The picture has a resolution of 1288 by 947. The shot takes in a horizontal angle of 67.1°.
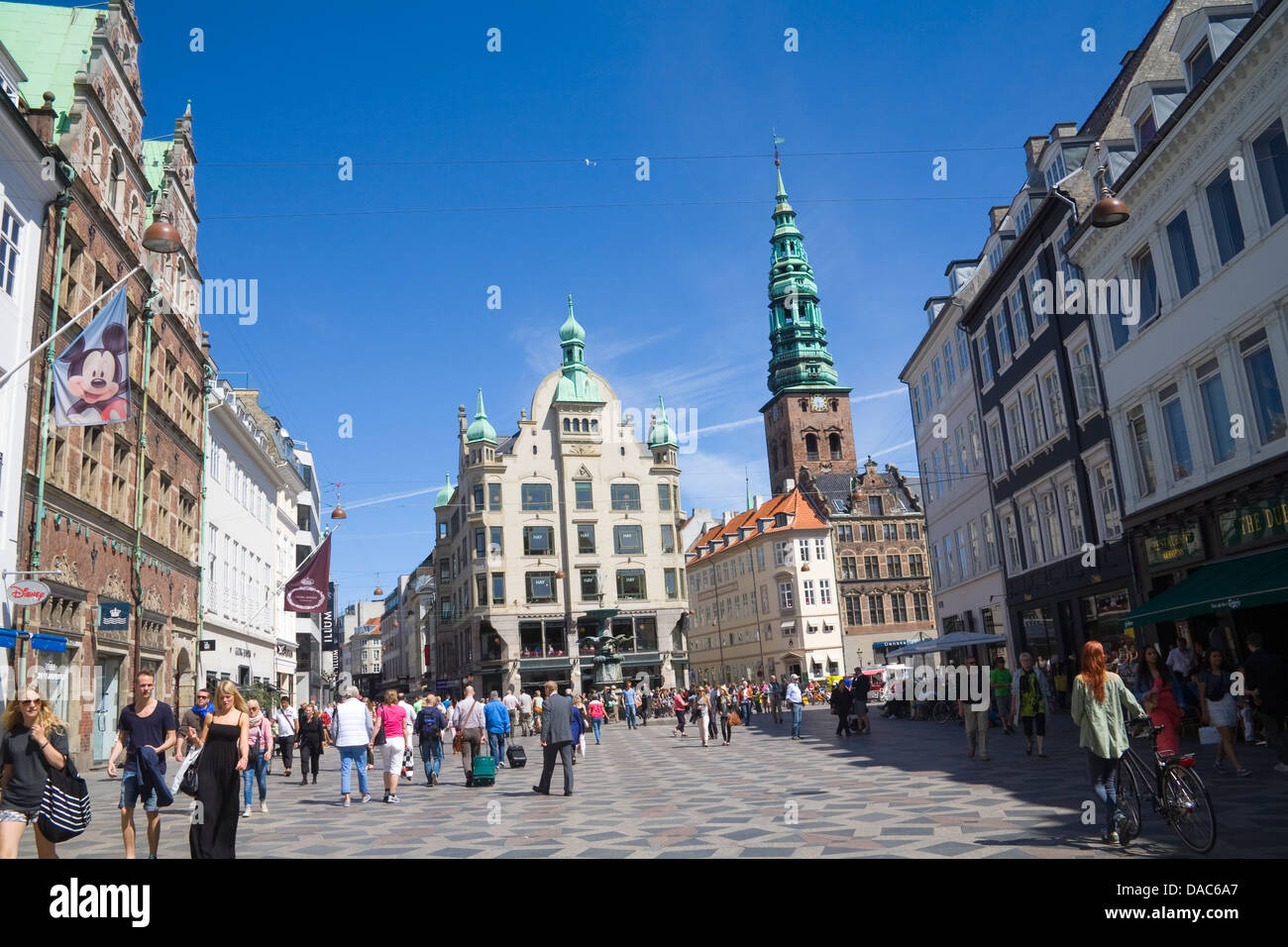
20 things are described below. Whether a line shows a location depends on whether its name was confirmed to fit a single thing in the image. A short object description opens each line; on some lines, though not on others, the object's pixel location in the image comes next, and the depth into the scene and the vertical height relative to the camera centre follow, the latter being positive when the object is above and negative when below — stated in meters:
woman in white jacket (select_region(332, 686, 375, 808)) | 15.67 -0.57
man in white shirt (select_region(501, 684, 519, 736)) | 33.44 -0.61
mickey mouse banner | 16.20 +5.57
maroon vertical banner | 29.42 +3.40
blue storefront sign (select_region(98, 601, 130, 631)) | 21.88 +2.14
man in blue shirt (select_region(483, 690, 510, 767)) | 20.91 -0.66
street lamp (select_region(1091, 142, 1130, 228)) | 14.54 +6.38
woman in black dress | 8.17 -0.66
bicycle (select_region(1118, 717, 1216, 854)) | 8.01 -1.34
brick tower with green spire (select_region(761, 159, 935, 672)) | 75.75 +15.67
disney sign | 16.61 +2.10
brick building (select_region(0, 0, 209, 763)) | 20.12 +7.76
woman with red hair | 8.81 -0.68
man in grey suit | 15.79 -0.71
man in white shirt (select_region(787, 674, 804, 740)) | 27.24 -0.97
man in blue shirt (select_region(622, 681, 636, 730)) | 41.41 -1.12
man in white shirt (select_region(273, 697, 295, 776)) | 21.08 -0.58
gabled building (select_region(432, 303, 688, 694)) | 61.31 +8.95
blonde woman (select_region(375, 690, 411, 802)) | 16.20 -0.75
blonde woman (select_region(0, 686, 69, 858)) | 7.84 -0.36
